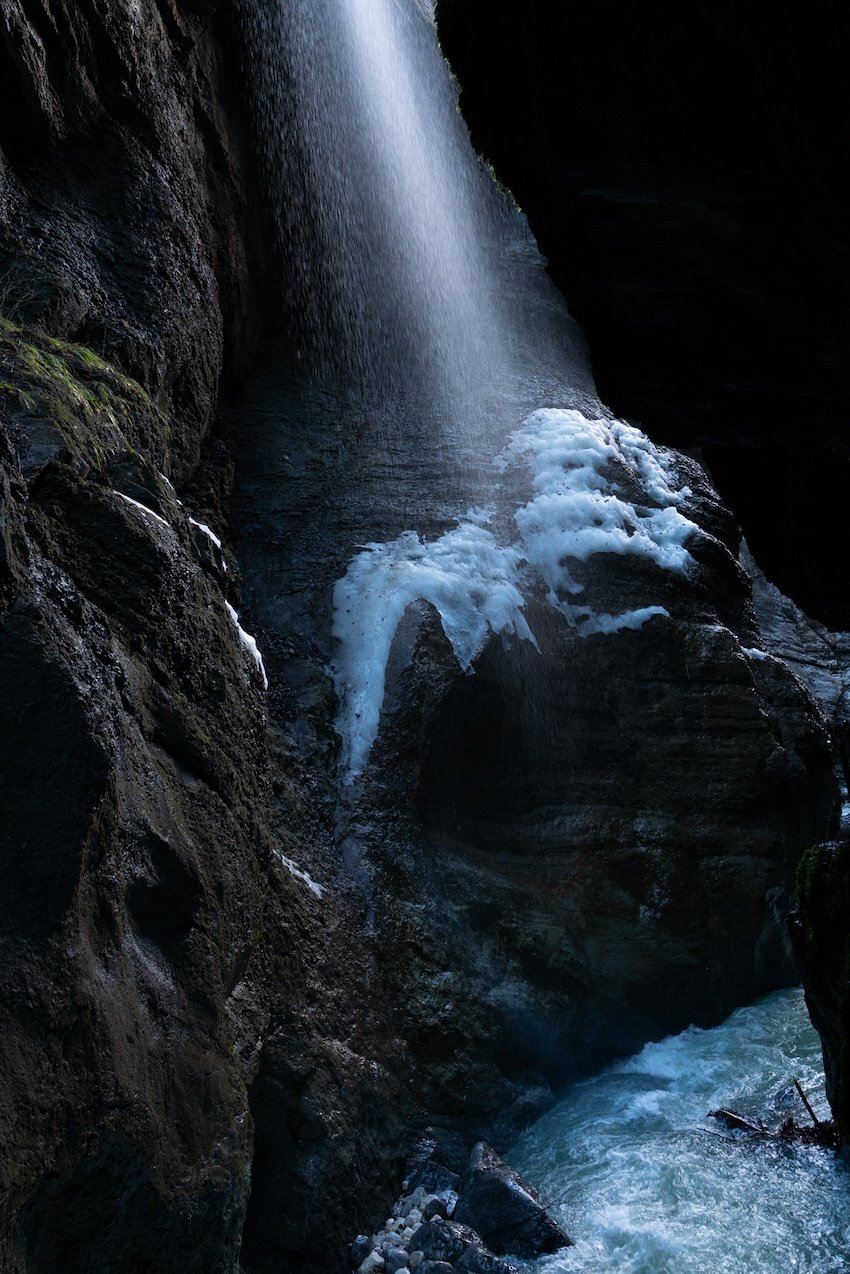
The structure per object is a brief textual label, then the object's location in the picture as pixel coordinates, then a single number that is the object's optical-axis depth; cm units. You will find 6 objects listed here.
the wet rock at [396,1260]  723
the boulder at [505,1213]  744
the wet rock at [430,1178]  834
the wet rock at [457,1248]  704
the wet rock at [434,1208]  799
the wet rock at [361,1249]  741
